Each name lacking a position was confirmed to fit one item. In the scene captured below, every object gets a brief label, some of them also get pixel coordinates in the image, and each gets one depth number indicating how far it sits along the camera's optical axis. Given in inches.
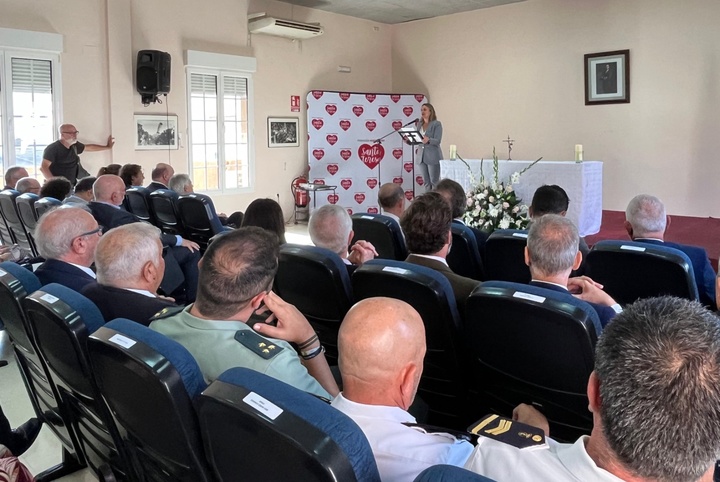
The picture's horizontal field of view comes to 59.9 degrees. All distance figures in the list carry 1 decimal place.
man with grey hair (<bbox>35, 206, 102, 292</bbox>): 104.0
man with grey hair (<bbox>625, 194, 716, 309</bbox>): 119.9
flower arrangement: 218.5
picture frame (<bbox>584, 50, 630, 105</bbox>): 334.6
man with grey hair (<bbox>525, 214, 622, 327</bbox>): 90.0
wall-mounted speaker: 305.3
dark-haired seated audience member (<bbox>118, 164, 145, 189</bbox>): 239.6
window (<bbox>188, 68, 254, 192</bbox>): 354.0
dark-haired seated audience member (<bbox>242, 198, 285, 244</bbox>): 132.8
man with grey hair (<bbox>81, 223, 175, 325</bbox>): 86.7
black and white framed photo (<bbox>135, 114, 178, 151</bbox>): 323.3
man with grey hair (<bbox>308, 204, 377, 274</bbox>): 121.2
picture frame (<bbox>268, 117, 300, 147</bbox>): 390.0
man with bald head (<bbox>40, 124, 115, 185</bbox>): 272.5
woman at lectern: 346.9
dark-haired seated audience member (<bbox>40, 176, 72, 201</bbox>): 195.3
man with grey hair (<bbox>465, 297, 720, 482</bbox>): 34.9
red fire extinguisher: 398.3
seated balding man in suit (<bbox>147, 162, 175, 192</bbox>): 248.0
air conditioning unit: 360.5
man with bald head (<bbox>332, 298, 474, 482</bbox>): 47.4
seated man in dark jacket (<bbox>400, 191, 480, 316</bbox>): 108.7
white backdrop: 405.7
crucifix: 372.2
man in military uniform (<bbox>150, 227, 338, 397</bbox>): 64.7
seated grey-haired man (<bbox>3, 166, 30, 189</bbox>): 237.9
